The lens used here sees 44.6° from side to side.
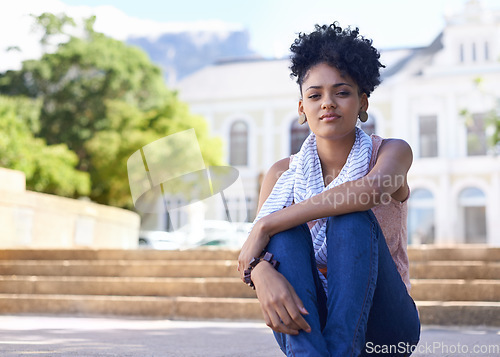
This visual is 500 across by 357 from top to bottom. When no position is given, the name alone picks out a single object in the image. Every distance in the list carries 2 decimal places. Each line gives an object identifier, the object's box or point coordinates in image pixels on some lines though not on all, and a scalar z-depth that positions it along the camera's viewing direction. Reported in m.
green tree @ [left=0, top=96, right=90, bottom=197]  14.60
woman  1.77
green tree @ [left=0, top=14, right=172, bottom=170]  23.53
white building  25.19
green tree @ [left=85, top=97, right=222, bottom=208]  21.02
